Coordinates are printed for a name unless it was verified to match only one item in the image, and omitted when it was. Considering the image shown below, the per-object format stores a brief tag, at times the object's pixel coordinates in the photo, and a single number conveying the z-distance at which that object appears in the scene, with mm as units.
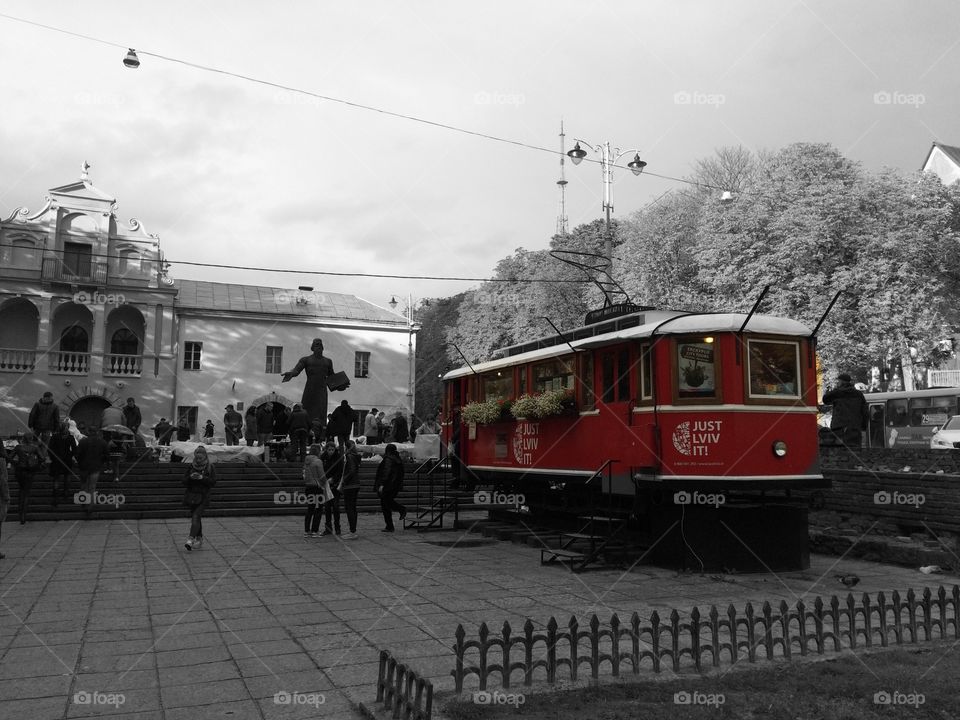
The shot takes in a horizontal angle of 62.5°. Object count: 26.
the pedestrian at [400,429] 27734
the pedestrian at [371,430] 29844
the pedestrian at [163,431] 29266
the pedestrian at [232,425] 26844
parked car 25359
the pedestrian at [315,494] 15023
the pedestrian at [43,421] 19422
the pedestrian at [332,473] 15469
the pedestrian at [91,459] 17219
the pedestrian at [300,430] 23266
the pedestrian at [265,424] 26703
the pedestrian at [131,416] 25231
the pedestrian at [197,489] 13141
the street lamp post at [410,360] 42438
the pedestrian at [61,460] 17688
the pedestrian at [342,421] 21047
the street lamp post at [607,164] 23006
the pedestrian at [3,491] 12065
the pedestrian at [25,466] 16016
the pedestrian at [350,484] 15258
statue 19828
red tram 11062
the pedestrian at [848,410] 15016
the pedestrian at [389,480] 16156
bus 29078
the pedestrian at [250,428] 27420
